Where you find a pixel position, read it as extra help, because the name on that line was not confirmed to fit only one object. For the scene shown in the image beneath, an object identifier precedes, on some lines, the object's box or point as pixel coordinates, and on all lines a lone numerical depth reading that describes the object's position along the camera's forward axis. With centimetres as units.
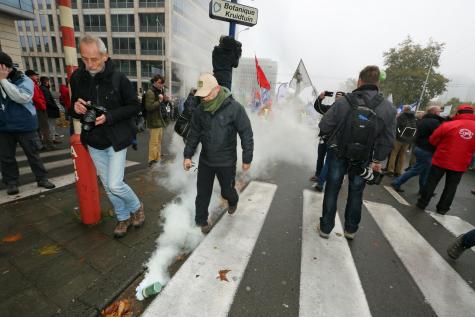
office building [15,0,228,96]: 3797
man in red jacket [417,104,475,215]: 431
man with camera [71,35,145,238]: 254
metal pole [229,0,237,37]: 436
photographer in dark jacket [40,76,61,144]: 728
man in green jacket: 559
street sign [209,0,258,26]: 403
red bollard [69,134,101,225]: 295
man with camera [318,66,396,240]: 295
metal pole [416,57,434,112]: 3468
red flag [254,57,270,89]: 956
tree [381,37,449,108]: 3636
